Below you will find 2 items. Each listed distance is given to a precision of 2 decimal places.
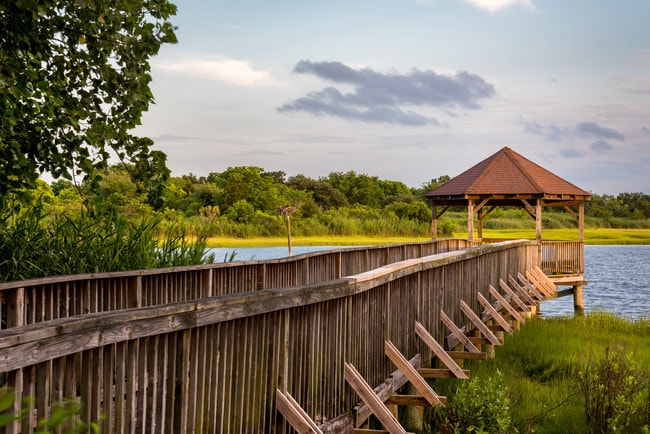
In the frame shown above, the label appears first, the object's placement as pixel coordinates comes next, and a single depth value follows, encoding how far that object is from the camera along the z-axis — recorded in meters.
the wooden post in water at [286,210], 37.34
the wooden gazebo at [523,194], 29.23
